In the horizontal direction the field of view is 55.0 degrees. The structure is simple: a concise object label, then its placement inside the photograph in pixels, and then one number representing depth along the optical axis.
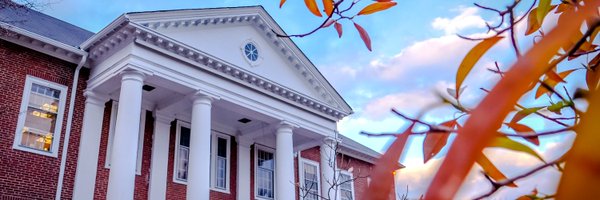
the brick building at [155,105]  13.87
